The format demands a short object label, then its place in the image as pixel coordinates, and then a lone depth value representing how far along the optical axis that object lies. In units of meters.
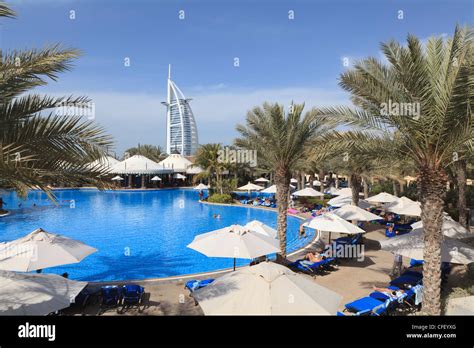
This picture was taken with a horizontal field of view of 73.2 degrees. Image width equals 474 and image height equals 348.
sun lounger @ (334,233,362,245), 14.15
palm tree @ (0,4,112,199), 5.23
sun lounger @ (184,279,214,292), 9.40
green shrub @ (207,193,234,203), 32.34
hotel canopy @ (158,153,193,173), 50.86
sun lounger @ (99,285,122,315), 8.53
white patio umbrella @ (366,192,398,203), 20.92
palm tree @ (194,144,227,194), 34.19
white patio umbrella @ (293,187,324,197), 26.33
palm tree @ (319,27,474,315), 6.64
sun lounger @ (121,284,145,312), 8.52
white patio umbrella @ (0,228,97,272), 7.85
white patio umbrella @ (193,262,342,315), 5.28
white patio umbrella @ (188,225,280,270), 9.16
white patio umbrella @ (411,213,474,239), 10.49
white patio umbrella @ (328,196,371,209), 23.47
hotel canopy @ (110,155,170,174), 45.88
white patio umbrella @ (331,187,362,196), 25.00
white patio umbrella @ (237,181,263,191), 33.81
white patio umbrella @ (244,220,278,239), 12.05
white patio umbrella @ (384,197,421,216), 16.20
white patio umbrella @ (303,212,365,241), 12.42
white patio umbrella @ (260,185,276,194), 29.58
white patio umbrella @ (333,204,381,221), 15.12
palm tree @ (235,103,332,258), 12.45
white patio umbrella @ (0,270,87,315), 5.67
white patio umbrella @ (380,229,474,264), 8.56
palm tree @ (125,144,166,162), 63.05
